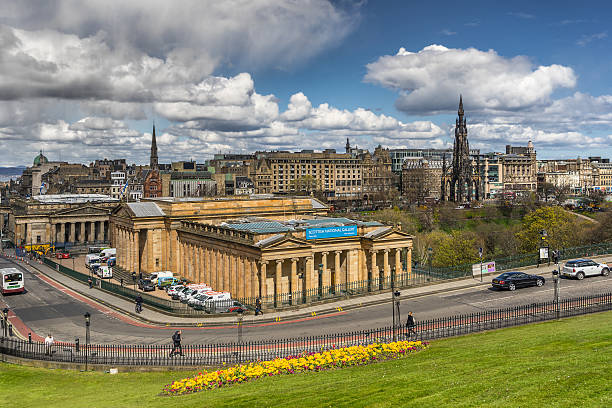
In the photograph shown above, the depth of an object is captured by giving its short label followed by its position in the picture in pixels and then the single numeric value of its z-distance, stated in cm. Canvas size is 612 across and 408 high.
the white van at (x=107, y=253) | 9656
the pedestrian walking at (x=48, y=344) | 4082
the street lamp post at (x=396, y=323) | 3784
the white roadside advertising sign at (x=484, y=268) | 6525
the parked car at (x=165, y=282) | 7394
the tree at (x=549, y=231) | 9738
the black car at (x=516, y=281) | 5729
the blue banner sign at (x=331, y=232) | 6106
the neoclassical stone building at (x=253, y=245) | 5916
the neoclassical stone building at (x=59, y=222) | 12575
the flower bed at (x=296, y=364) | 3058
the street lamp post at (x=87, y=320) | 3988
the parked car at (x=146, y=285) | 7200
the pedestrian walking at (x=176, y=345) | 3941
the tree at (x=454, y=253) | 9494
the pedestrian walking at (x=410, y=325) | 4038
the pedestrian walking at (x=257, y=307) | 5366
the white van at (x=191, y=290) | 6275
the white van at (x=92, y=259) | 9031
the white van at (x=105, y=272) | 8412
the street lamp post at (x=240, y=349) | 3726
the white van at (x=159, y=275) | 7475
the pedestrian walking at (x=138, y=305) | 5753
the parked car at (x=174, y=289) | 6682
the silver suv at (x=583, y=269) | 5984
